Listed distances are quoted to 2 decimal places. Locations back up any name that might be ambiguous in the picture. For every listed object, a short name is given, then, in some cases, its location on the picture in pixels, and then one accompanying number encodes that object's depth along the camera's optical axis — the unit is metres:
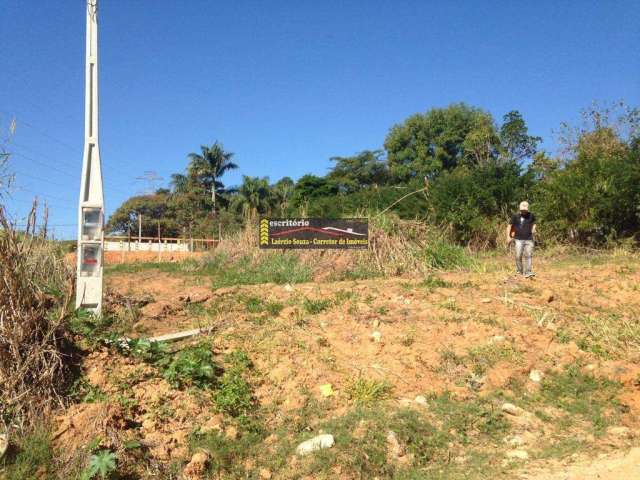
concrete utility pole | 4.96
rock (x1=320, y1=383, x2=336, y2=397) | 4.12
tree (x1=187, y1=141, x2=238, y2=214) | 37.47
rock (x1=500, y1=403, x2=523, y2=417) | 4.00
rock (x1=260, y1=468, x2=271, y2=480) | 3.19
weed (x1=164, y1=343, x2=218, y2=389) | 3.96
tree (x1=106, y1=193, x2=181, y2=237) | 36.03
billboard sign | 10.09
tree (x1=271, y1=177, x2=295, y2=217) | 39.23
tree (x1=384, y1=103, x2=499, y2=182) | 33.28
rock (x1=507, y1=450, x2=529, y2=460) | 3.40
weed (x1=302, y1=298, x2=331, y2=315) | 5.75
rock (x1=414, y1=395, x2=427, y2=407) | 4.04
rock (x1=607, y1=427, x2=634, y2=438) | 3.70
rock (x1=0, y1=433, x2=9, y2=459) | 3.07
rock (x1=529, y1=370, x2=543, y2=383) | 4.56
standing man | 8.05
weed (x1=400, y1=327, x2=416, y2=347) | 4.89
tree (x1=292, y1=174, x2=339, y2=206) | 36.28
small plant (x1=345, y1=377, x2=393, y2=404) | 4.03
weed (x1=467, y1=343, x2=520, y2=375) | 4.63
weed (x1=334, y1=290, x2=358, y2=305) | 6.17
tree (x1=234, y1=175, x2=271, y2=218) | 36.97
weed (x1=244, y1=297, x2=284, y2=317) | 5.84
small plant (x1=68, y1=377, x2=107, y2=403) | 3.69
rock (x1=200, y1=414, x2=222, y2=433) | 3.56
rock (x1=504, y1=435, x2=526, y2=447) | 3.58
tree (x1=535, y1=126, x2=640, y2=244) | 12.36
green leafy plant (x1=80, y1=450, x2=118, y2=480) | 2.92
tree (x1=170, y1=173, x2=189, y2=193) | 37.59
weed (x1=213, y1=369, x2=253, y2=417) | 3.81
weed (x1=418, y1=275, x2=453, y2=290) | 6.93
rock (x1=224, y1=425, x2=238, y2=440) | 3.53
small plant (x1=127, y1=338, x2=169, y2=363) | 4.24
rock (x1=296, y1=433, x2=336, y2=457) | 3.38
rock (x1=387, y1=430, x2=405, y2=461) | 3.37
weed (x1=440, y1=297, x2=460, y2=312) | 5.78
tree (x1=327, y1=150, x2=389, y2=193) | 37.19
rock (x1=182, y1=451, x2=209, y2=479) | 3.16
